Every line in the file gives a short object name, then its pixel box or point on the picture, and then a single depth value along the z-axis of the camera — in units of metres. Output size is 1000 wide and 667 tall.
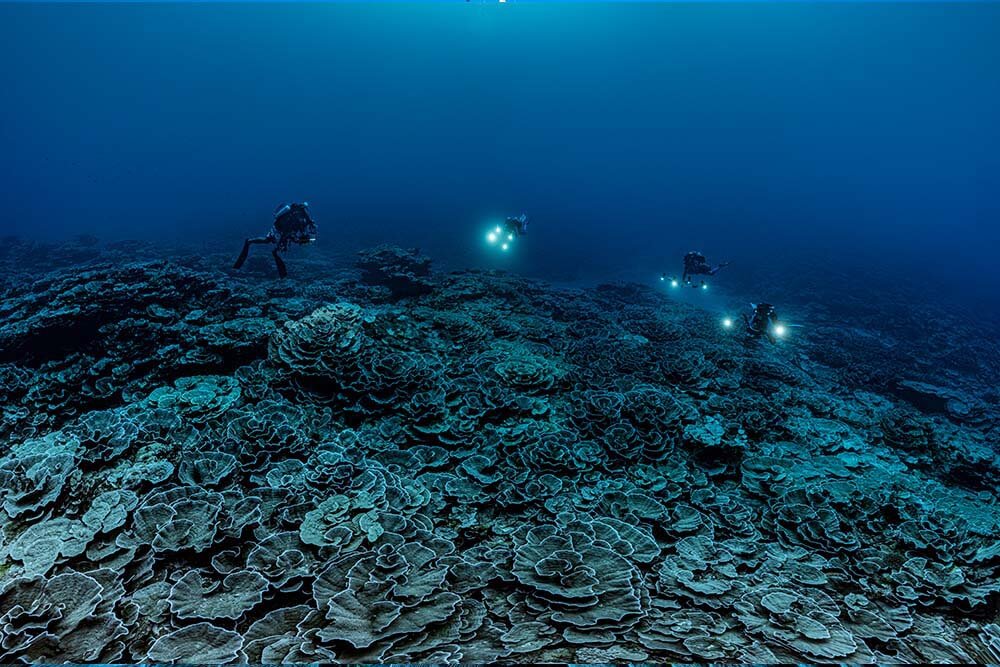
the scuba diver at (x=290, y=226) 10.05
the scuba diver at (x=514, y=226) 12.84
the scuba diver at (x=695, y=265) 13.49
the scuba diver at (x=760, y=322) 12.14
